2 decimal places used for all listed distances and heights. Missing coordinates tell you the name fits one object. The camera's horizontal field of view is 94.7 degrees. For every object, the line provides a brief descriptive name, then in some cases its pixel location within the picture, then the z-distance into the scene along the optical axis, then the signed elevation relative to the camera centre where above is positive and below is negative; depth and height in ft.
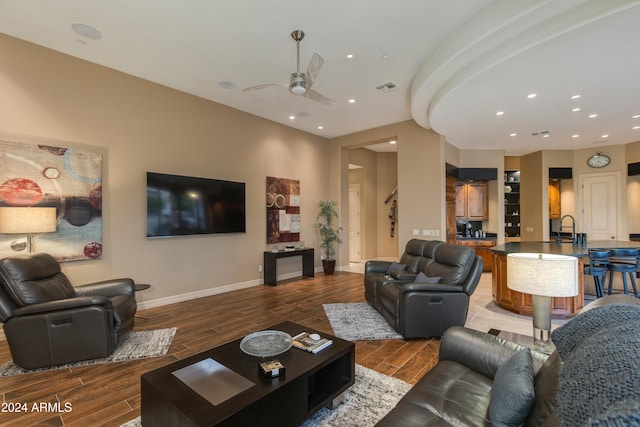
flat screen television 15.21 +0.68
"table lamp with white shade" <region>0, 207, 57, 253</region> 9.66 -0.04
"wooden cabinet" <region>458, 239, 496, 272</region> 24.66 -2.49
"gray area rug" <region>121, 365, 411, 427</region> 6.69 -4.62
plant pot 23.93 -3.96
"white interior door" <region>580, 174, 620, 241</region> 24.70 +0.80
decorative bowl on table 7.01 -3.17
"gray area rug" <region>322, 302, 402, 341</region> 11.50 -4.62
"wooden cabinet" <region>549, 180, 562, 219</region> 28.04 +1.32
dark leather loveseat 11.10 -3.08
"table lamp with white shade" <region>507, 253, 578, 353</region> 6.05 -1.40
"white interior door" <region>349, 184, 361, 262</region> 31.99 -0.73
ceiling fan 10.61 +5.26
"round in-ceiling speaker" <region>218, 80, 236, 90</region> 15.55 +7.12
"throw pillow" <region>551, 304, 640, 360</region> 3.20 -1.30
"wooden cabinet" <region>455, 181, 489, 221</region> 26.40 +1.32
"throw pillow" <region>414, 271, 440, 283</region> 12.26 -2.68
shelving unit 30.30 +1.16
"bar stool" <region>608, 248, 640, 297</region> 14.23 -2.43
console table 20.06 -3.01
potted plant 24.49 -1.13
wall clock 24.79 +4.62
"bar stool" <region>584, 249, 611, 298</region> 13.88 -2.53
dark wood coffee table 5.08 -3.33
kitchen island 13.19 -3.05
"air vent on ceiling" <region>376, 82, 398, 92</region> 15.71 +7.02
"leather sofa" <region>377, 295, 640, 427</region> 1.98 -2.37
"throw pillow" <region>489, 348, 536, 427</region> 3.93 -2.52
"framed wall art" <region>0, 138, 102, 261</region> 11.49 +1.14
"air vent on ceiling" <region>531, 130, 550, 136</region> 19.73 +5.62
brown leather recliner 8.88 -3.16
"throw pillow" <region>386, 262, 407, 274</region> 15.65 -2.72
